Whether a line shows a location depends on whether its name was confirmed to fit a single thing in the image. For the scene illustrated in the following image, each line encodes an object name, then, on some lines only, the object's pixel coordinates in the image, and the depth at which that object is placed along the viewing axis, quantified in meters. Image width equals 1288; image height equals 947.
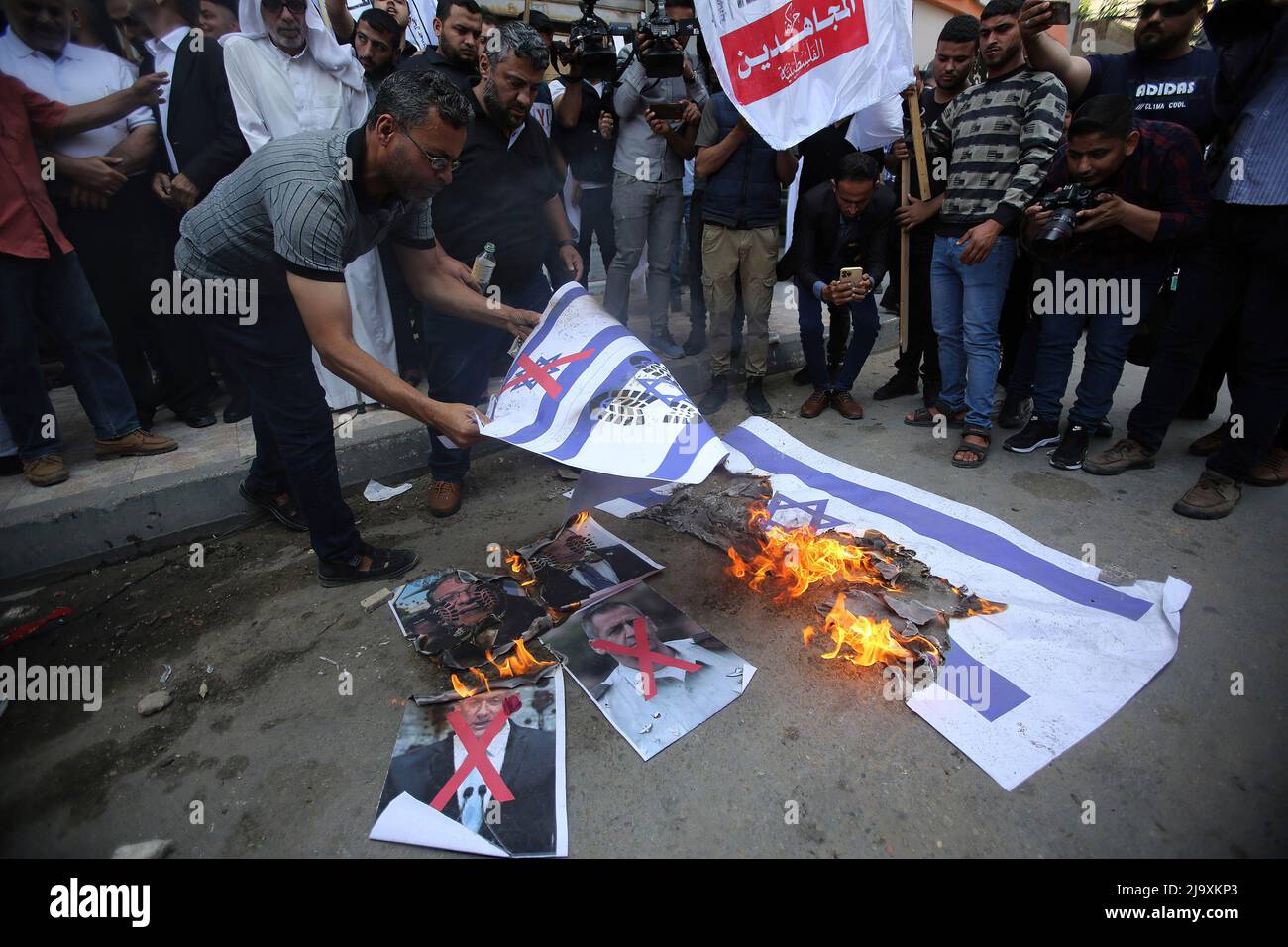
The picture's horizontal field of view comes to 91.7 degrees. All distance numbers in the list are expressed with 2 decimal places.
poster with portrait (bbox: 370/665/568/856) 1.81
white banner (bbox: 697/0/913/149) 3.71
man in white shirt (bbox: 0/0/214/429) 3.48
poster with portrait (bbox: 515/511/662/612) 2.84
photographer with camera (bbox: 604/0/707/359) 4.47
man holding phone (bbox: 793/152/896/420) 4.36
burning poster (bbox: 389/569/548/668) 2.49
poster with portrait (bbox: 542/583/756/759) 2.18
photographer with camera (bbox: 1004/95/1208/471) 3.35
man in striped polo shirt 2.24
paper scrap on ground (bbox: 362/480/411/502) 3.89
